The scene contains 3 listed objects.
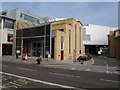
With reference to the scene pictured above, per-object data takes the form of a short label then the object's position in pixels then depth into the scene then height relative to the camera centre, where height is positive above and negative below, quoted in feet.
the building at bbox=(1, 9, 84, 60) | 66.17 +5.65
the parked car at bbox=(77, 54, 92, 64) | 69.00 -9.47
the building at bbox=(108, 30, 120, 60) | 98.61 +2.61
